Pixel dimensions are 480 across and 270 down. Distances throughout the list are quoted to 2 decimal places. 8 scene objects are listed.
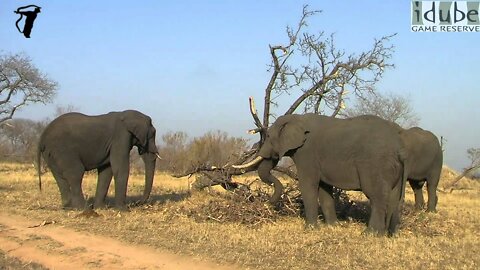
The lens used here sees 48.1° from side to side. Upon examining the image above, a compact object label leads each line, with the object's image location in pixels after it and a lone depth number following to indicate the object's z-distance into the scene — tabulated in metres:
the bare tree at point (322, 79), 16.19
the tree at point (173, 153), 36.09
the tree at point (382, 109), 44.72
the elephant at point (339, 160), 11.03
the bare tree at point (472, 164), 29.95
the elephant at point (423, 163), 16.20
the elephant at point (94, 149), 15.12
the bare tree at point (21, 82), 42.59
